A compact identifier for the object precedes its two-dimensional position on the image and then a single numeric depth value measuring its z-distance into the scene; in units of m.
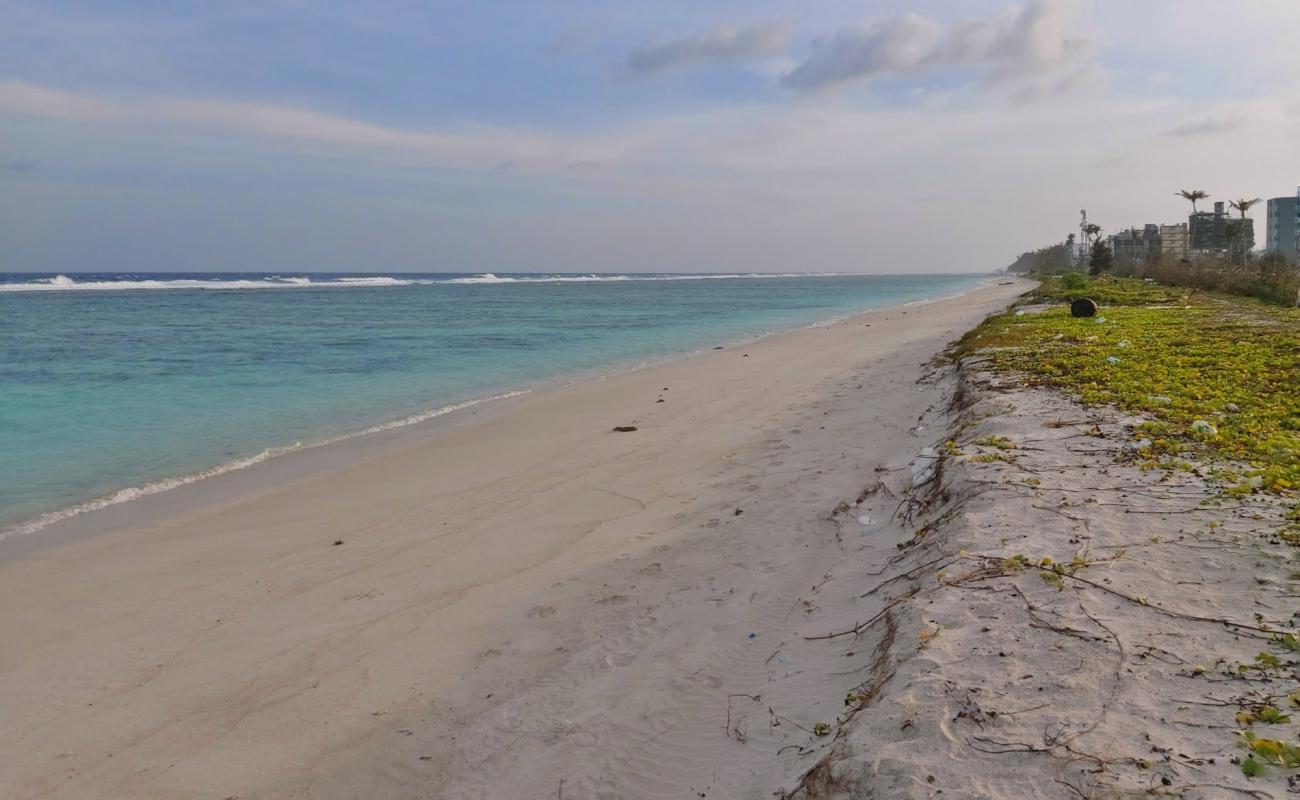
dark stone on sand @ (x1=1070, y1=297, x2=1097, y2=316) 16.94
